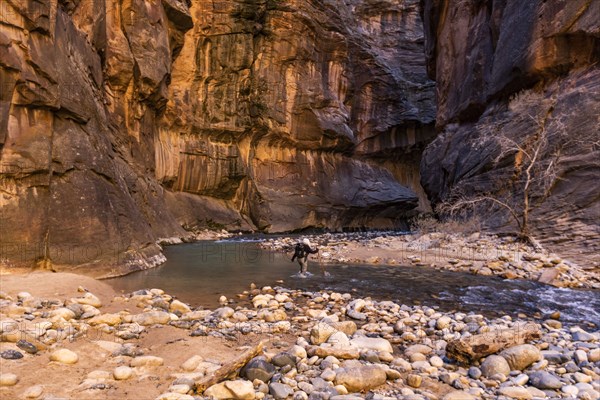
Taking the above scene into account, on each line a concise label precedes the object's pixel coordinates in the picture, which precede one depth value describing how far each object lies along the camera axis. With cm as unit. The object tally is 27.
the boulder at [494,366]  428
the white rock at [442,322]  617
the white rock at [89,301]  674
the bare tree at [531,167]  1440
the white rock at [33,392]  338
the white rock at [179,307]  689
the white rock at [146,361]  423
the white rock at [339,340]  491
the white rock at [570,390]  382
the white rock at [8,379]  354
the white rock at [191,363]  421
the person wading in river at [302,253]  1127
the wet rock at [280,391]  369
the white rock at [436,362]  462
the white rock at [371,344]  499
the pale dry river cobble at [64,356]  414
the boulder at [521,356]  444
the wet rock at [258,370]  400
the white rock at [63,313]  563
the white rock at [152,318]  589
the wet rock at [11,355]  408
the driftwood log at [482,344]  457
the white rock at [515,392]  371
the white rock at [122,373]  388
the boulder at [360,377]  393
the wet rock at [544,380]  397
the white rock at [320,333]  511
